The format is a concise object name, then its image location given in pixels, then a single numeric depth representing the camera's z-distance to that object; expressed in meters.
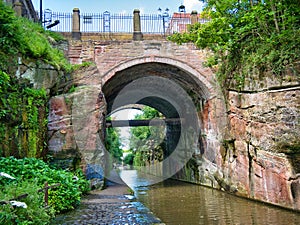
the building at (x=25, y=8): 12.75
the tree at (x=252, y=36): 8.16
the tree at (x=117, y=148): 32.44
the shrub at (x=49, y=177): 6.35
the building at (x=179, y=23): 15.28
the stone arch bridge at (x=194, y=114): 8.29
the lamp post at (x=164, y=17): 15.16
